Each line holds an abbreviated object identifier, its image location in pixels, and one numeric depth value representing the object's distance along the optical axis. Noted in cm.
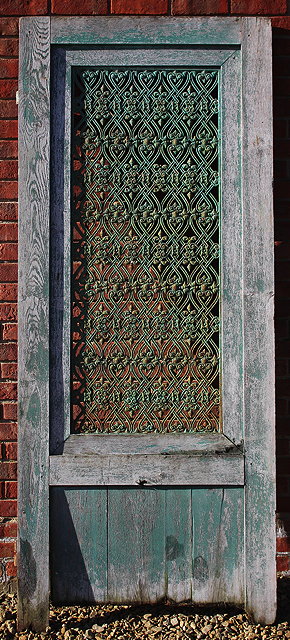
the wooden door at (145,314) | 253
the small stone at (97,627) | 250
